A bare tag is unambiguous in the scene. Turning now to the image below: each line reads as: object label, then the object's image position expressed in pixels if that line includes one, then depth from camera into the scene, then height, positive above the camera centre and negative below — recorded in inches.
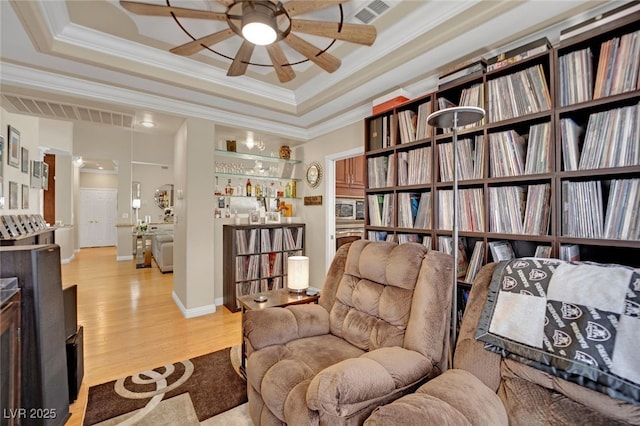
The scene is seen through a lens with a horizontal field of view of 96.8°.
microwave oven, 184.7 +3.5
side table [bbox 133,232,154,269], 252.2 -30.1
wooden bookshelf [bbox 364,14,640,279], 55.3 +13.6
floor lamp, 57.5 +20.0
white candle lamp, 93.9 -19.9
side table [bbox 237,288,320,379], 81.7 -25.8
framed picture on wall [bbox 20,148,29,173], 150.4 +31.3
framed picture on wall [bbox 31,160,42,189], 170.9 +27.2
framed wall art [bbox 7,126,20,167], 133.1 +34.0
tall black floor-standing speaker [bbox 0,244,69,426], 53.7 -21.9
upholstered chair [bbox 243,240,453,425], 44.1 -26.4
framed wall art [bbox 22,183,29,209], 154.1 +12.0
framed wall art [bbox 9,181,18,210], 135.8 +11.2
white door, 361.4 +0.2
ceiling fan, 57.2 +41.6
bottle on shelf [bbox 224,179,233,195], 157.4 +14.8
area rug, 68.7 -48.6
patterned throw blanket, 38.7 -17.2
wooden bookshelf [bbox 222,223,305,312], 145.3 -21.9
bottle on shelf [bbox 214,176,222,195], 154.0 +14.0
